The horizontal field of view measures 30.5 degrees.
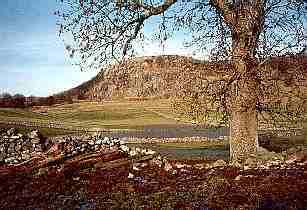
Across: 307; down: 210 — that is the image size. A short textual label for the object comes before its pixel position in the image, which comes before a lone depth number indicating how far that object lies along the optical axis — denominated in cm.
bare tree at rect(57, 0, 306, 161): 2144
